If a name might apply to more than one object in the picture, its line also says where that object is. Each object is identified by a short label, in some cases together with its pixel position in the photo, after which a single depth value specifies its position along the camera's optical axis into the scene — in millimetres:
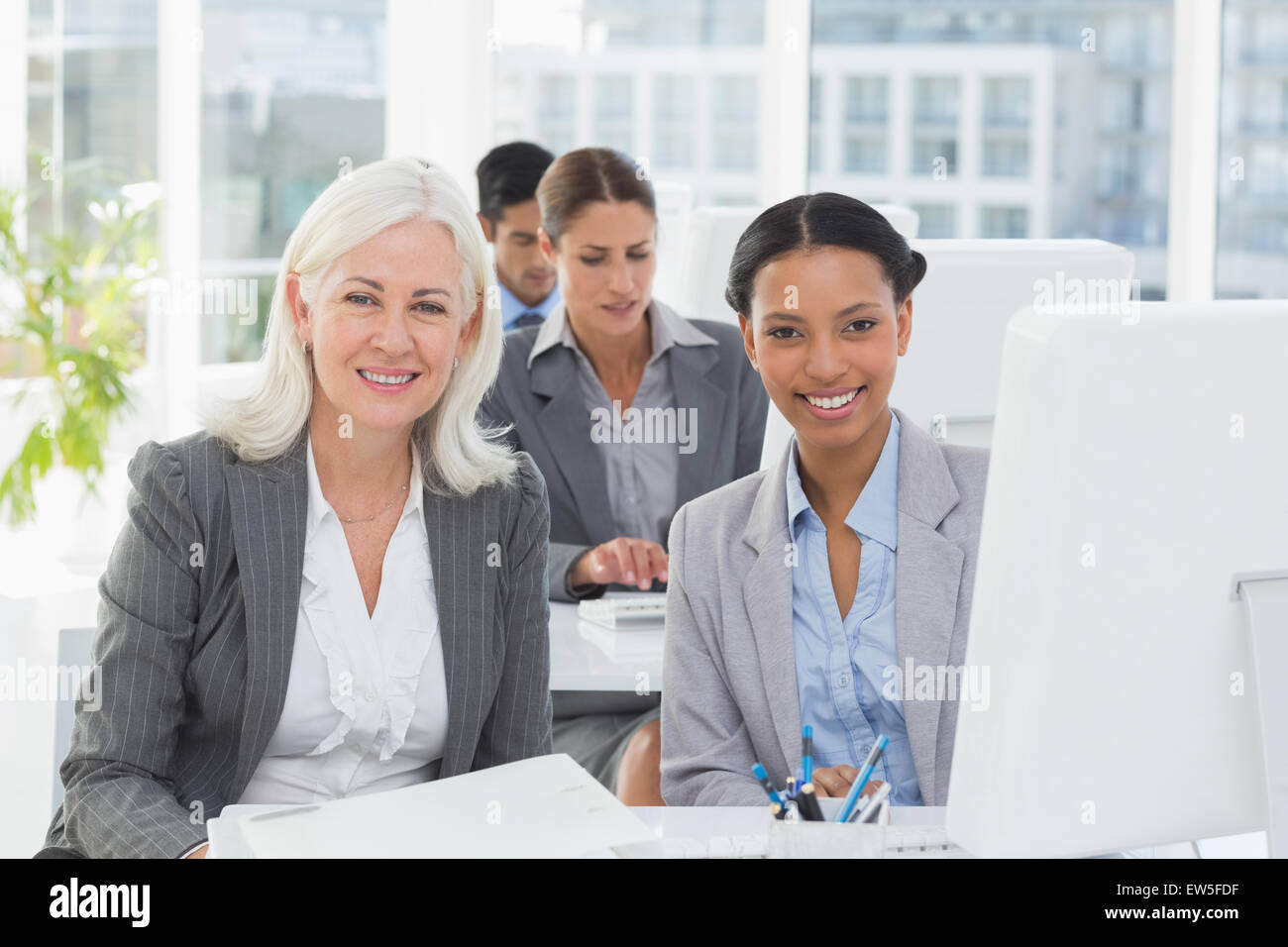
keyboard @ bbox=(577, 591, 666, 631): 2350
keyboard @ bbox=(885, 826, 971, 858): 1237
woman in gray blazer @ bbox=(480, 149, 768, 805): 2818
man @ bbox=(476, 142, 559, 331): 3867
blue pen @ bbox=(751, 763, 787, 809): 1207
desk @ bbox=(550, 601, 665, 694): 2107
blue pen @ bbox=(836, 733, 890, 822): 1202
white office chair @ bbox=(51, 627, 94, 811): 2227
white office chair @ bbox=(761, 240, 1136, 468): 1898
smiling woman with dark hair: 1631
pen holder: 1144
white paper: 1136
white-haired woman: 1590
